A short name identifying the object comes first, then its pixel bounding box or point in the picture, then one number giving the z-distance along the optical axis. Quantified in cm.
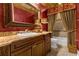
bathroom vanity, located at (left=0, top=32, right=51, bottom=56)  60
